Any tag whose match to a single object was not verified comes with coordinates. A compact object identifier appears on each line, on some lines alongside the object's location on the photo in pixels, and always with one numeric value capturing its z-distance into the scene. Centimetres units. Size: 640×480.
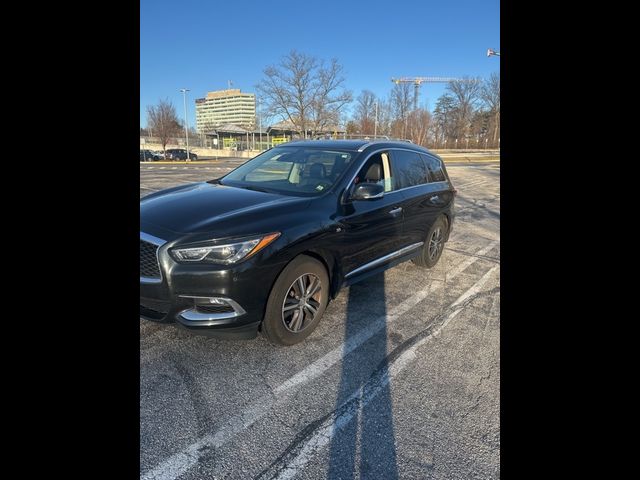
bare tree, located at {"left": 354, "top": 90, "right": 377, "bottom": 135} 5847
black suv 282
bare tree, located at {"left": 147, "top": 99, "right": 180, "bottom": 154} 5078
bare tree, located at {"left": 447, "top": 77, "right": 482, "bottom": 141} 7450
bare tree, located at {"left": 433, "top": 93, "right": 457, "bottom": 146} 7744
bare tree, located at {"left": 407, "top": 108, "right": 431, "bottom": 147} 6275
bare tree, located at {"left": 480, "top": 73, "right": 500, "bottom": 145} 6596
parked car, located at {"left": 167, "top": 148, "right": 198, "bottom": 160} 4725
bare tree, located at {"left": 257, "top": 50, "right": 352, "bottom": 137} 3669
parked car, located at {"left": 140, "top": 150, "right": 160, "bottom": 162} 4427
